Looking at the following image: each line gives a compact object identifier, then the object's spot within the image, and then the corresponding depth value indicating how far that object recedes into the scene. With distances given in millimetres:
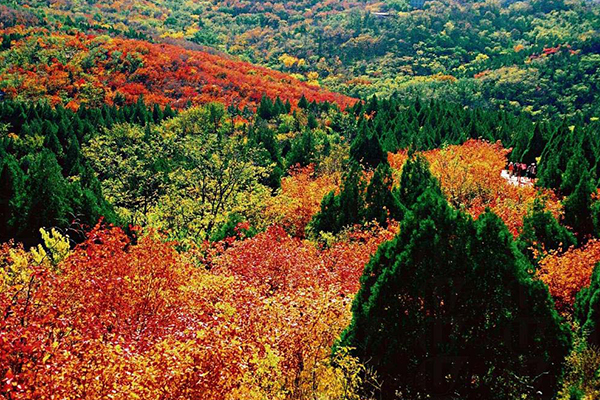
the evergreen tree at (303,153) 47062
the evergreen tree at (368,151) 43562
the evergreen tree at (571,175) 31547
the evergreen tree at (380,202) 30188
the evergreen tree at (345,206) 30562
